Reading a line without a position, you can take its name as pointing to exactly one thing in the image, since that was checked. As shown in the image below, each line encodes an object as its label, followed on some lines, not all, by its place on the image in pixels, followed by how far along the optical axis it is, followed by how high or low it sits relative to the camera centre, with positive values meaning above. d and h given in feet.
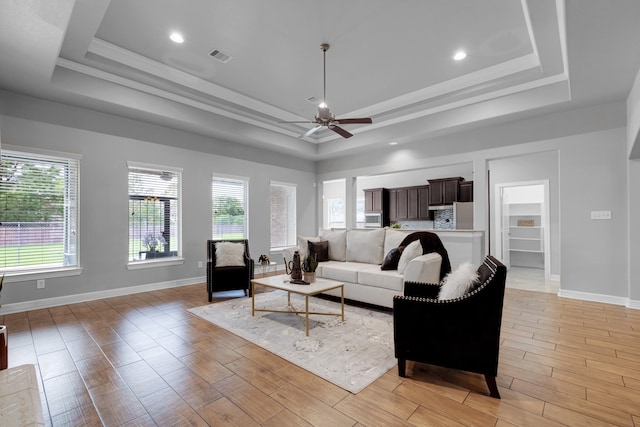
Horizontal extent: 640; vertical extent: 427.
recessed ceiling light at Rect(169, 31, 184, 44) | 11.05 +6.74
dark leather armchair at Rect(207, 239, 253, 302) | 14.71 -3.01
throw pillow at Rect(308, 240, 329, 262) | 16.26 -1.88
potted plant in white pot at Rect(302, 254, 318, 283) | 11.73 -2.11
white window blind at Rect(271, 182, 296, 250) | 23.63 +0.06
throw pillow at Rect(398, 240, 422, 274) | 12.43 -1.63
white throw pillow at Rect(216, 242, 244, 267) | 15.60 -2.03
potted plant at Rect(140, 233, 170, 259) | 16.79 -1.63
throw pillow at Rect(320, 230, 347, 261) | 16.61 -1.66
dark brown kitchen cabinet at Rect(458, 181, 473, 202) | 24.91 +1.92
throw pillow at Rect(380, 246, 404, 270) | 13.41 -2.02
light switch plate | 14.12 -0.04
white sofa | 11.37 -2.29
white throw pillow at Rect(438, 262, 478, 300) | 7.19 -1.69
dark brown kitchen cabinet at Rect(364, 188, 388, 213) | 30.83 +1.66
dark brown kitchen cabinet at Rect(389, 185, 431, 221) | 28.19 +1.14
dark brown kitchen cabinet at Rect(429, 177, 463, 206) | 25.64 +2.13
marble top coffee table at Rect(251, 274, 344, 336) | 10.69 -2.68
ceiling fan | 11.84 +3.92
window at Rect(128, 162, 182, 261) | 16.35 +0.26
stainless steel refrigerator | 23.68 -0.03
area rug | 7.89 -4.07
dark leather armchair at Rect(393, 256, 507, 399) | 6.61 -2.66
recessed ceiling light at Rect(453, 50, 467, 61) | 12.26 +6.68
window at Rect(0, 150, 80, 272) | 12.88 +0.28
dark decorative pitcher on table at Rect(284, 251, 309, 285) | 11.87 -2.20
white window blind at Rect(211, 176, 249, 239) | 19.92 +0.61
